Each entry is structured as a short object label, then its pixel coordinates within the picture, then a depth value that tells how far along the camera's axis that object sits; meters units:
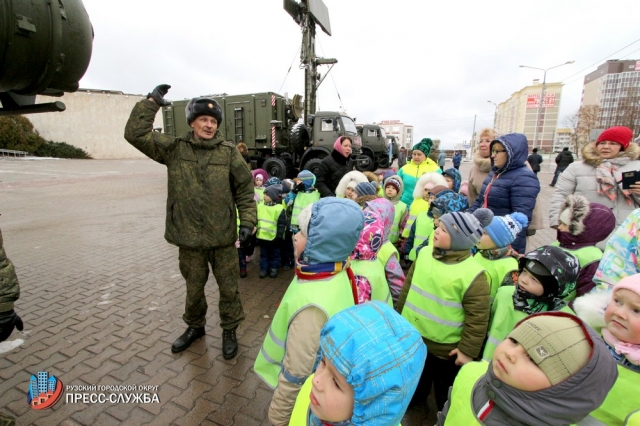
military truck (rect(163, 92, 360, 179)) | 12.58
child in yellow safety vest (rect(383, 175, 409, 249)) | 4.31
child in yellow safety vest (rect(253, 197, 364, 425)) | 1.43
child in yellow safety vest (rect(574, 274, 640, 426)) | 1.24
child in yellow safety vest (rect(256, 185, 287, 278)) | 4.42
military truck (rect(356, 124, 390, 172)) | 17.98
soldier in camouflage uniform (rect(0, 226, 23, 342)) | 1.71
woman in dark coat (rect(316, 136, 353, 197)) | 4.57
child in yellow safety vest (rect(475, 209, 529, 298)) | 2.27
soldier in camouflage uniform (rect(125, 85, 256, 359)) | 2.56
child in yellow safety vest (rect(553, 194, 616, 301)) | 2.17
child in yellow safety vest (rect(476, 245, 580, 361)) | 1.69
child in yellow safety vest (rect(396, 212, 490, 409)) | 1.87
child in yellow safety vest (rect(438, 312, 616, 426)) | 0.97
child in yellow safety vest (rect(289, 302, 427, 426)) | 0.84
